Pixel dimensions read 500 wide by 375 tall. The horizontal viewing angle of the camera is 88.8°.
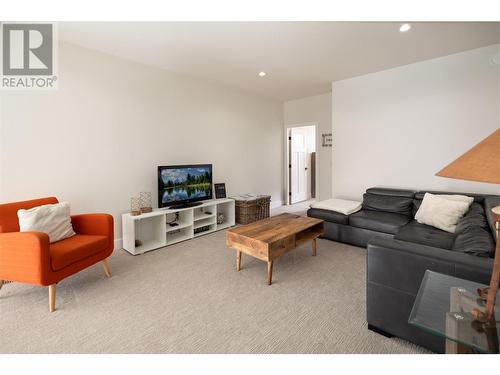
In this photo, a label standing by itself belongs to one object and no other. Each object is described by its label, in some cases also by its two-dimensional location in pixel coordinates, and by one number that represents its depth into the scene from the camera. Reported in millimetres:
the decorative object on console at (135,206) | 3367
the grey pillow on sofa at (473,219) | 2292
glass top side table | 1004
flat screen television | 3668
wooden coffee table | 2473
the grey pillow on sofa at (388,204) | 3551
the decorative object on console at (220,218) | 4589
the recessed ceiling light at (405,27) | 2653
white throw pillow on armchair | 2297
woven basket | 4711
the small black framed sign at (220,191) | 4613
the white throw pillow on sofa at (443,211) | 2781
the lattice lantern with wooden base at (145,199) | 3683
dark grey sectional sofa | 1455
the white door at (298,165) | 6680
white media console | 3354
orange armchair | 2002
